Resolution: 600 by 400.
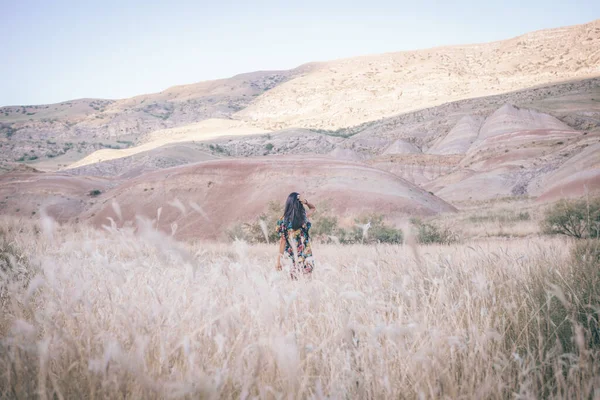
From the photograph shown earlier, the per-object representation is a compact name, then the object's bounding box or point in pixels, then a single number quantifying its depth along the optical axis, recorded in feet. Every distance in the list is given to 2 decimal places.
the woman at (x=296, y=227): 24.09
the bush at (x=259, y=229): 68.95
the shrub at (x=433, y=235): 60.29
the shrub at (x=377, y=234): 65.38
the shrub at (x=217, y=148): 258.49
